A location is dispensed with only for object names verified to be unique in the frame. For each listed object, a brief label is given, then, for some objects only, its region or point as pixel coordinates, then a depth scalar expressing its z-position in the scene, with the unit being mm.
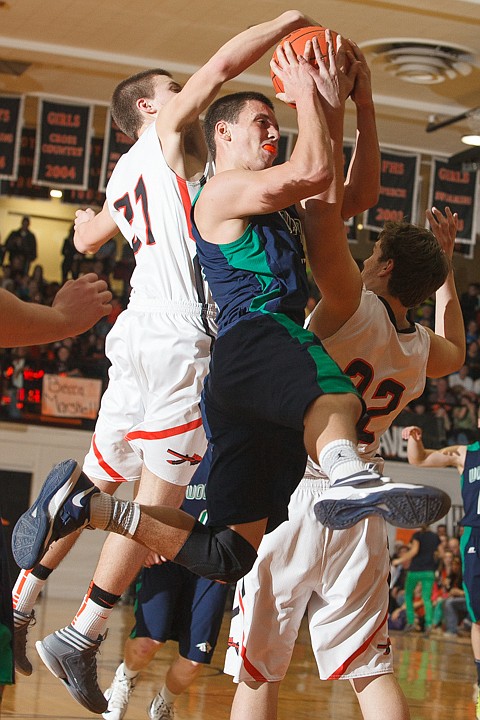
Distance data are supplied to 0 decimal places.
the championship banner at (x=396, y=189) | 16047
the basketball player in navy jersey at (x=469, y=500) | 8281
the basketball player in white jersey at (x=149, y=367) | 4250
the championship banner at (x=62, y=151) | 15117
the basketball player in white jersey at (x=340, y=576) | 4004
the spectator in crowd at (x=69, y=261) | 17984
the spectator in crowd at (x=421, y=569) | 14992
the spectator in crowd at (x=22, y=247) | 17969
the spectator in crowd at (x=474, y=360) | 19016
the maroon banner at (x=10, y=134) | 14797
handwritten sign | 15273
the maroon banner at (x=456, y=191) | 16266
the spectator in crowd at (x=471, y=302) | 20109
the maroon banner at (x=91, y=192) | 17078
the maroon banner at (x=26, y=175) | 16781
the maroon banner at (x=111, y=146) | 15280
